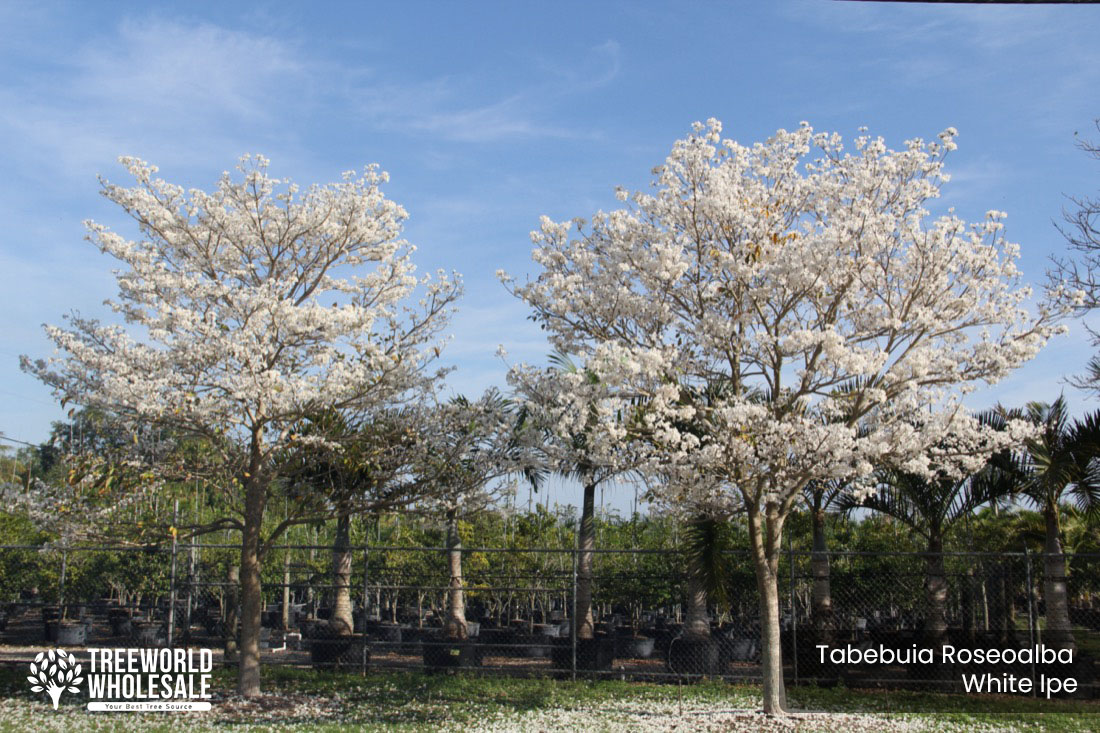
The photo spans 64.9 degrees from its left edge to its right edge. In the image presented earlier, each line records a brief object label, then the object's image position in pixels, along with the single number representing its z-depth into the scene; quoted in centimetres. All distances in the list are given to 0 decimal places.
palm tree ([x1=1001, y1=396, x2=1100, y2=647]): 1240
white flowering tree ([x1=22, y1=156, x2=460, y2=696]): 978
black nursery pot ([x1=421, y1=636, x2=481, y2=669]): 1402
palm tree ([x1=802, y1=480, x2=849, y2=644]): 1330
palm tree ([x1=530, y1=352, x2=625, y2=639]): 1462
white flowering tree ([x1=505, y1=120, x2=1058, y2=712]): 901
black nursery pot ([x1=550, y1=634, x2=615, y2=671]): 1402
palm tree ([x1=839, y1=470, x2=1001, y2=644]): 1355
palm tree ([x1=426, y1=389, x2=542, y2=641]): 1105
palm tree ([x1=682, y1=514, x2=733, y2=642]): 1286
